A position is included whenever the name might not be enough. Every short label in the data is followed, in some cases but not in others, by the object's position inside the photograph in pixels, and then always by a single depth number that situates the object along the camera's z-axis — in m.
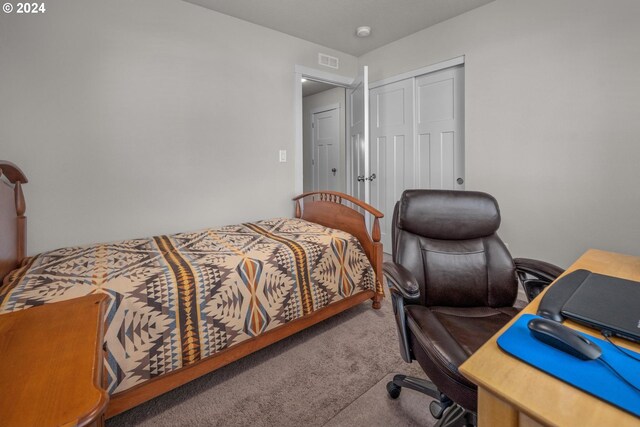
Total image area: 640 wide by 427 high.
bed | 1.39
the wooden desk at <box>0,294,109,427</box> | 0.49
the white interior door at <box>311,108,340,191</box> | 5.01
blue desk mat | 0.55
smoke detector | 3.14
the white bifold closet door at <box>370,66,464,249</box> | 3.13
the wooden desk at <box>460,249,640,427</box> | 0.52
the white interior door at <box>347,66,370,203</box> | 3.24
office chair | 1.27
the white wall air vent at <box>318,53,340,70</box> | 3.58
